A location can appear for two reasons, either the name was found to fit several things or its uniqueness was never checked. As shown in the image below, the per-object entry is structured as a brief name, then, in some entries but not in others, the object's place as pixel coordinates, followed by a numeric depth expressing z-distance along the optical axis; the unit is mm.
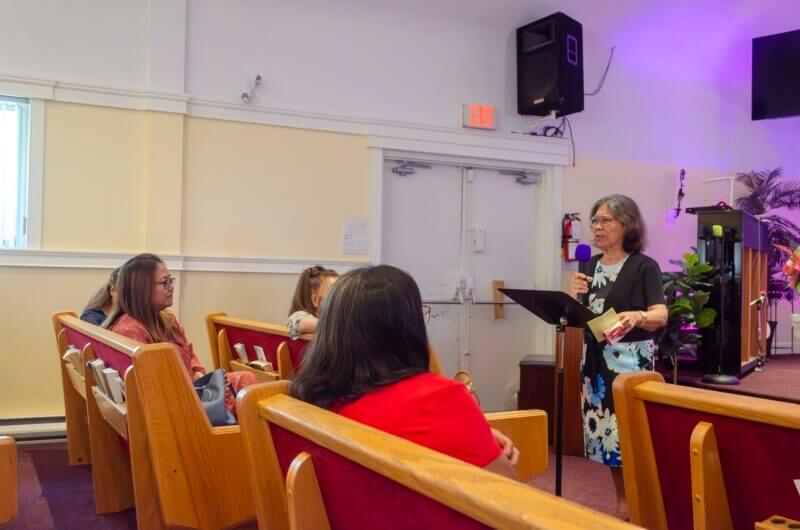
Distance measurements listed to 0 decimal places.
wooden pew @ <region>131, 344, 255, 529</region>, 1763
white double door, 5219
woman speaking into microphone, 2627
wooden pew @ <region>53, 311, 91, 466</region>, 3369
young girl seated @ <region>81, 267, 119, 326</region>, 3188
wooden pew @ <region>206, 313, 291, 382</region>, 2963
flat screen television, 6199
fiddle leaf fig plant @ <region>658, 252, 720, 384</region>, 4035
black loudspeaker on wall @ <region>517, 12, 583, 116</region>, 5152
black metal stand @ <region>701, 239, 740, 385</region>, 4184
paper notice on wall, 4855
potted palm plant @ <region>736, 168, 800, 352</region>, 6539
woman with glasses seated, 2631
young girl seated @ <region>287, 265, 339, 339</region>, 3355
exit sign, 5242
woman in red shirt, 1143
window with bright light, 4051
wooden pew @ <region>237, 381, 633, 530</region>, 648
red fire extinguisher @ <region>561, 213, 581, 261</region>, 5547
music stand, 2457
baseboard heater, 3908
